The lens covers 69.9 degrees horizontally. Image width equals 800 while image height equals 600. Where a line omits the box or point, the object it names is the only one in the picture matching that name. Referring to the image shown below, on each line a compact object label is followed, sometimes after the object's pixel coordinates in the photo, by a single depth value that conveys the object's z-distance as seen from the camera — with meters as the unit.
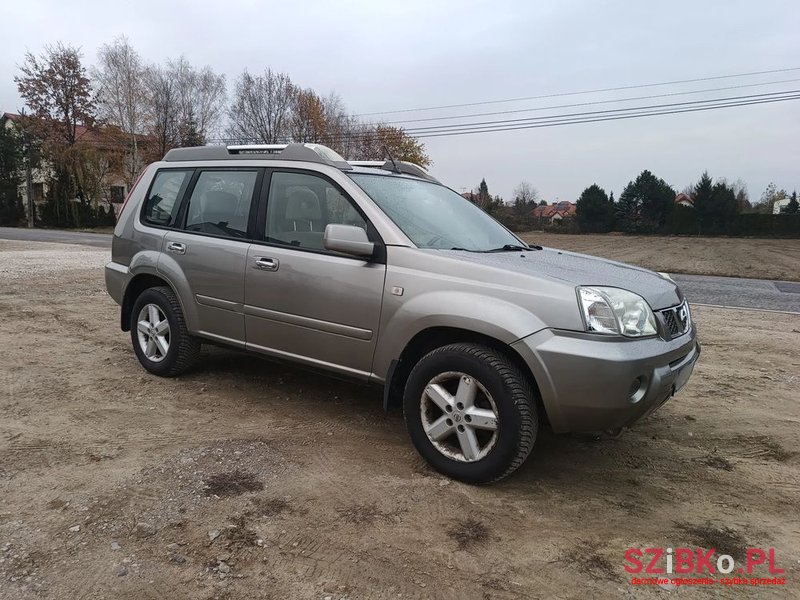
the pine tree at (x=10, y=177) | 44.94
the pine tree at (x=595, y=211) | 55.16
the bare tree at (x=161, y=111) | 44.84
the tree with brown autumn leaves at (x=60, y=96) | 45.44
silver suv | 2.94
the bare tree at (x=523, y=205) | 60.25
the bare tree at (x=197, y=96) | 46.28
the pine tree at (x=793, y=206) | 49.69
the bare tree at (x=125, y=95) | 43.56
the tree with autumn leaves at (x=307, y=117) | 45.81
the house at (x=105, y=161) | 43.62
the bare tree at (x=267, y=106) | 46.28
